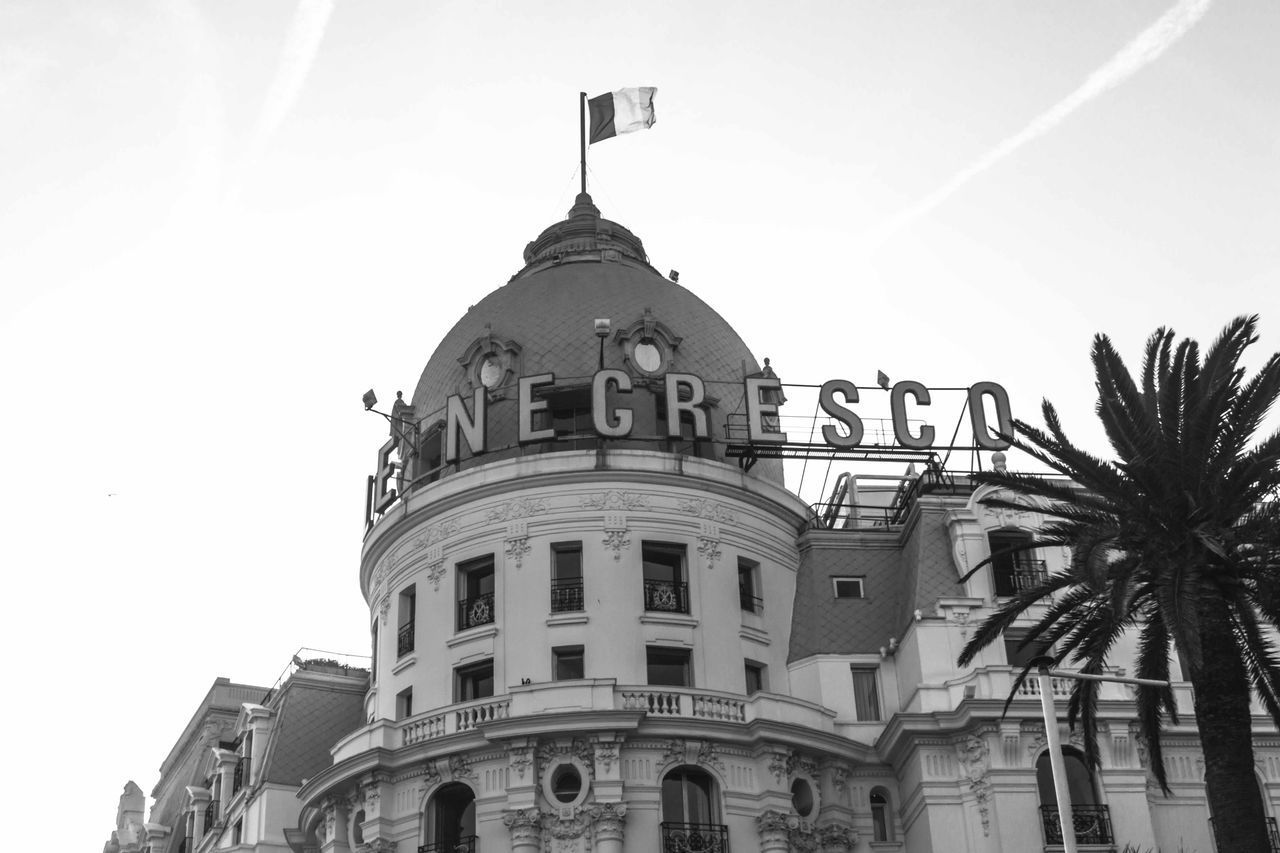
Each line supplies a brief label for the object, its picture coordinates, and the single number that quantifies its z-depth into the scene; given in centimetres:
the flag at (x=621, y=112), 6725
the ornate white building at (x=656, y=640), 4897
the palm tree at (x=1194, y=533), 3584
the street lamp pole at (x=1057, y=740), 3384
